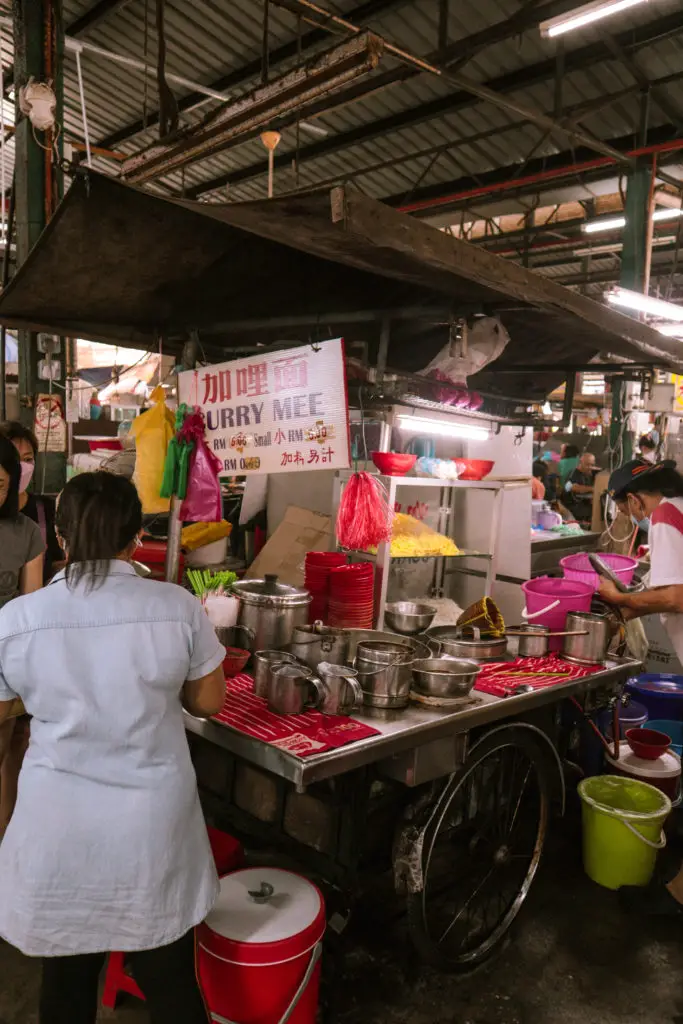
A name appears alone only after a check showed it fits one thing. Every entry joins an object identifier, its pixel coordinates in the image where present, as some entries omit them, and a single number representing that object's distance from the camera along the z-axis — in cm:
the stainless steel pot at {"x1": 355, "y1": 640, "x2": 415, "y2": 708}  295
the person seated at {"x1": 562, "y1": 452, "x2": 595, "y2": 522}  1380
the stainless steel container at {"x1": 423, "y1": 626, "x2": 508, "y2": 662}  372
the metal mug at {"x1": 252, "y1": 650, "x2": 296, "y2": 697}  296
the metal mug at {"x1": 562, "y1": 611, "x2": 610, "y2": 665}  384
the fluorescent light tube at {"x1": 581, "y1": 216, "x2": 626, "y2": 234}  1036
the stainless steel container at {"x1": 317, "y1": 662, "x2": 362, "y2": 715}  285
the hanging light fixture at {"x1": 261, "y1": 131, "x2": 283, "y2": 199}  690
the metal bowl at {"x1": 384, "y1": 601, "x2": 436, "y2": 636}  395
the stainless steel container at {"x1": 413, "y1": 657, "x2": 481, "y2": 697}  305
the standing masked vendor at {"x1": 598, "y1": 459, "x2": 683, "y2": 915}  366
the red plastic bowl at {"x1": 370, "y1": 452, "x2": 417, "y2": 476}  476
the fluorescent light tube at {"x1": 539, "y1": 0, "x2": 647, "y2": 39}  537
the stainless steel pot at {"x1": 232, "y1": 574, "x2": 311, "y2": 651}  336
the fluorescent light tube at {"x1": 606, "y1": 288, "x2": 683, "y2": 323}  730
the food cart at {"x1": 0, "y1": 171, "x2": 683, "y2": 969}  271
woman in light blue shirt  194
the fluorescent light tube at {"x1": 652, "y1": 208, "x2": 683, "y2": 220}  981
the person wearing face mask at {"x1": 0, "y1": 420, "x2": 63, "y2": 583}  394
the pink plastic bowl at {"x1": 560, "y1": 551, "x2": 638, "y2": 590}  468
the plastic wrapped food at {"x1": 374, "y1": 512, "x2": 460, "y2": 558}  497
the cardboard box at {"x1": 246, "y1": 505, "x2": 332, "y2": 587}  538
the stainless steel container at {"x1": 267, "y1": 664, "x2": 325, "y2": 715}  283
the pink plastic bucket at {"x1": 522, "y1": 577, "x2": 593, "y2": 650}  398
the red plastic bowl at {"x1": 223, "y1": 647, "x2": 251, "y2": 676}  327
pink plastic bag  370
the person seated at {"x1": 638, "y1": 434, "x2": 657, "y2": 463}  1059
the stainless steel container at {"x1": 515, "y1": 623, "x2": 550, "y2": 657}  389
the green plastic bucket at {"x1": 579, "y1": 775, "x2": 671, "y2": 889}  375
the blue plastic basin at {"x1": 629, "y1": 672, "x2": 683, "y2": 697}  530
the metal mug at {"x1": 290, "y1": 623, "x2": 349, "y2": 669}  317
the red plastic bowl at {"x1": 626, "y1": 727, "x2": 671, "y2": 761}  446
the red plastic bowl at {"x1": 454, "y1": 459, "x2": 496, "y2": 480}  562
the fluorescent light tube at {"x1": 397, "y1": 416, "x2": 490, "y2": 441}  498
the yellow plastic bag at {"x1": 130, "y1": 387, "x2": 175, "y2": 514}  366
